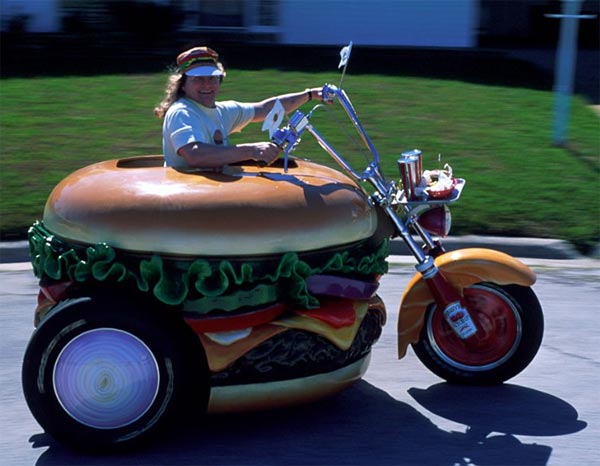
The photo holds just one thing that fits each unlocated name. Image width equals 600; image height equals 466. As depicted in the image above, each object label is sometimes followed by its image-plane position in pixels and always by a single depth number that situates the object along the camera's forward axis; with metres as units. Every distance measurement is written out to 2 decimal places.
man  4.77
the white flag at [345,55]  4.90
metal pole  9.70
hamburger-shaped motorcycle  4.35
